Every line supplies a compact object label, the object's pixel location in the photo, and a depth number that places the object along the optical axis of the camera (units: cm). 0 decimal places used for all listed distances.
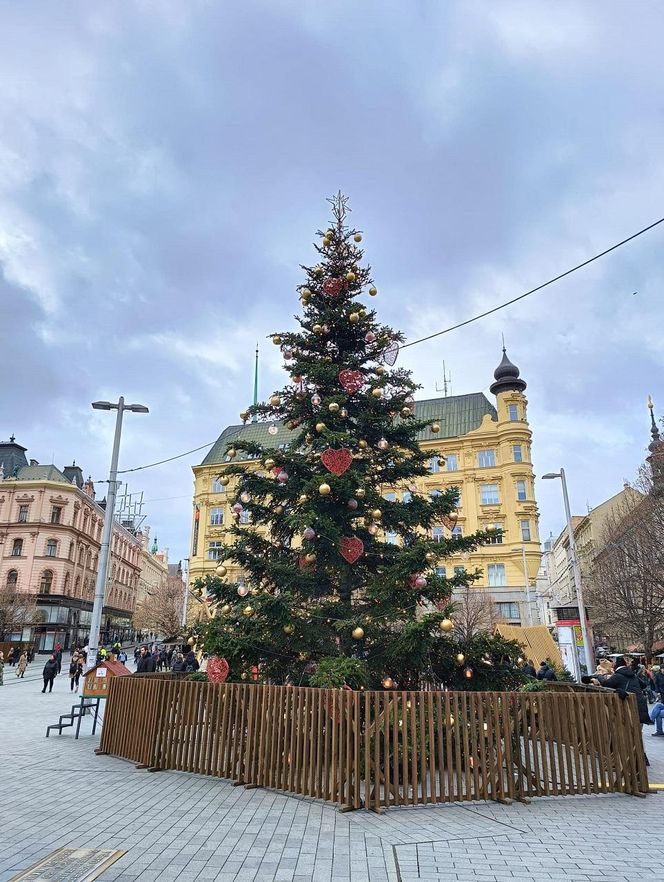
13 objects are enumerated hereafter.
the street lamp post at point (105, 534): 1587
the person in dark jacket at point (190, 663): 1838
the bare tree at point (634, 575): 2856
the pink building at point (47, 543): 5891
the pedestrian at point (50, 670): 2347
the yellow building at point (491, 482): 4741
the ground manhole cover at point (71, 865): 529
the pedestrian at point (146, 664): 1898
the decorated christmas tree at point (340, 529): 1038
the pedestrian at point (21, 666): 3247
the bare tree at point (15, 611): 4856
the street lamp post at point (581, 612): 2338
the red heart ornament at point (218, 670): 1002
